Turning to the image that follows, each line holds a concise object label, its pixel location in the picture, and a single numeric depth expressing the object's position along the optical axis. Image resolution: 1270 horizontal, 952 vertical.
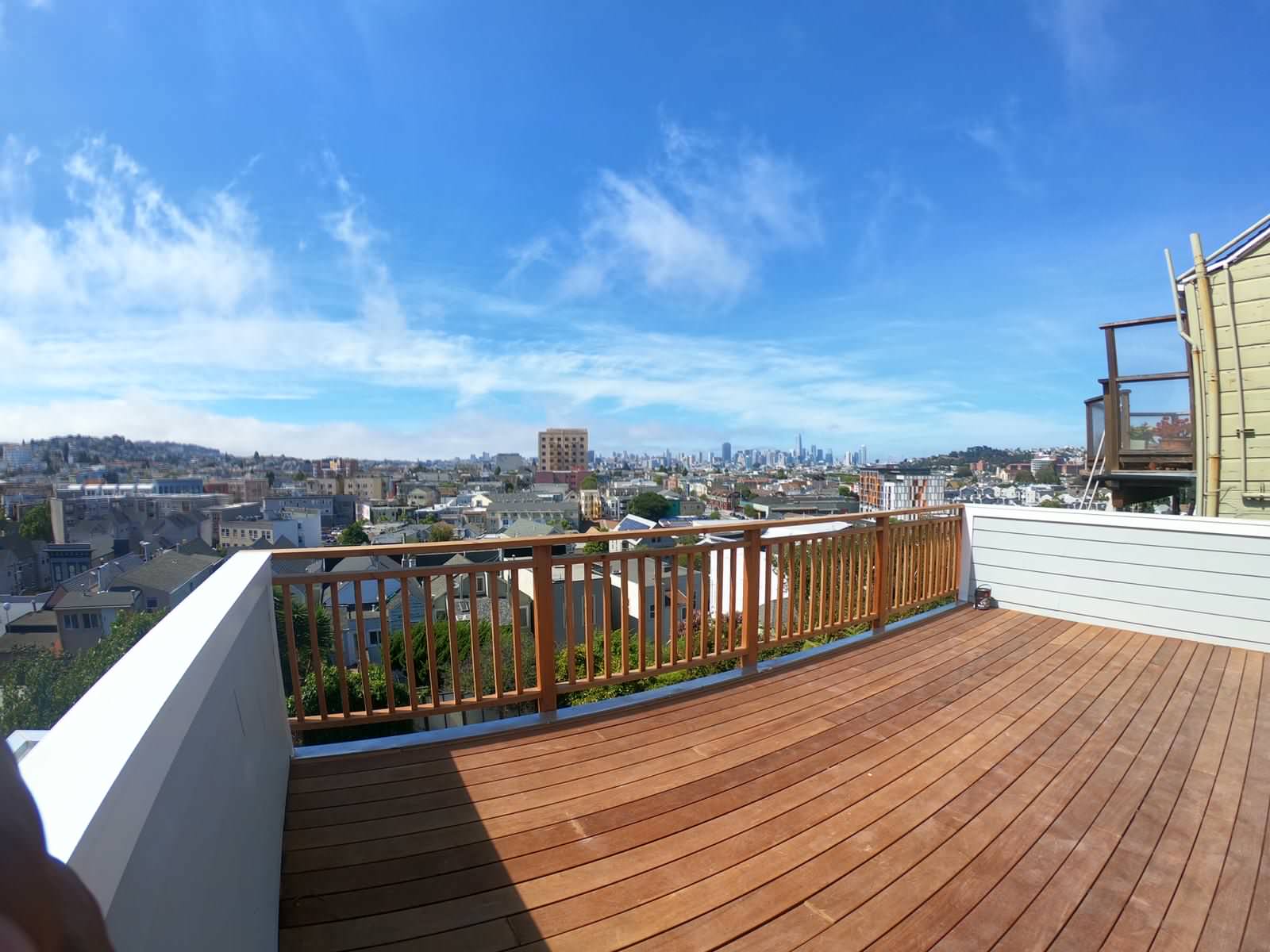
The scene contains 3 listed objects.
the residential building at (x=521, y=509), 45.78
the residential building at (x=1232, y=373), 4.36
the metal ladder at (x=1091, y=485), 5.71
